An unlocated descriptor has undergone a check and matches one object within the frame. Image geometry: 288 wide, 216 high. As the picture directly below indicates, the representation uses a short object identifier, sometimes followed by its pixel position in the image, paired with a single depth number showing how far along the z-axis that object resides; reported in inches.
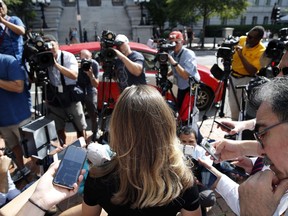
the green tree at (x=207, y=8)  836.0
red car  219.0
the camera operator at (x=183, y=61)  150.3
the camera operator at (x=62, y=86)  132.0
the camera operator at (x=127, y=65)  135.0
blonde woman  49.6
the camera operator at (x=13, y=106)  108.5
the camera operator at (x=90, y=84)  151.2
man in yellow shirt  165.2
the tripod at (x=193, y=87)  150.6
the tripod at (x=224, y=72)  152.6
